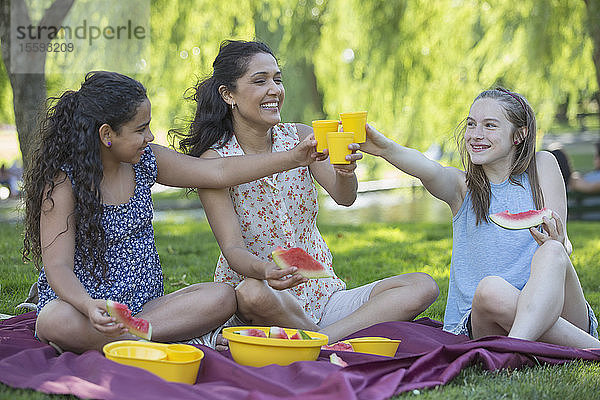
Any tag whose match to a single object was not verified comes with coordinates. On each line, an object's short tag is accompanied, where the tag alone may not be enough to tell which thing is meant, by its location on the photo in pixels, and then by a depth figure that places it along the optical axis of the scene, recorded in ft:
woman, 11.74
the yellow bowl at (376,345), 10.49
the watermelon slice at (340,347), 10.62
